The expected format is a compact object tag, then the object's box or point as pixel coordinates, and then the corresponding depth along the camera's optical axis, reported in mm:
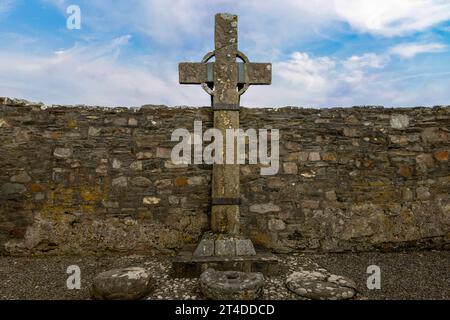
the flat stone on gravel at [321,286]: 3002
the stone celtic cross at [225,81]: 4219
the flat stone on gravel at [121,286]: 2912
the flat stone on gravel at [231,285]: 2881
